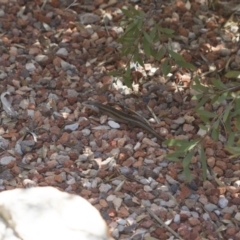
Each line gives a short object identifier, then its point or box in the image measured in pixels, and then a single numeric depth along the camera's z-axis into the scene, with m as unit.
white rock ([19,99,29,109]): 6.03
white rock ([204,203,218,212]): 5.34
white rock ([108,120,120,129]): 5.91
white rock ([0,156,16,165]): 5.57
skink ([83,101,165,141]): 5.86
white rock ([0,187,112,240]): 4.56
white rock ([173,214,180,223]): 5.24
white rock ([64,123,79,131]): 5.86
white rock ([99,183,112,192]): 5.42
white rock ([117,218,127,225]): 5.20
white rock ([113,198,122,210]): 5.31
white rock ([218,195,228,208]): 5.38
